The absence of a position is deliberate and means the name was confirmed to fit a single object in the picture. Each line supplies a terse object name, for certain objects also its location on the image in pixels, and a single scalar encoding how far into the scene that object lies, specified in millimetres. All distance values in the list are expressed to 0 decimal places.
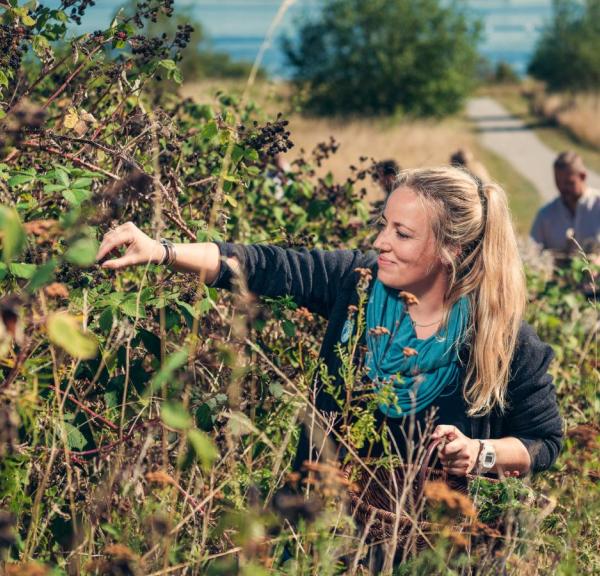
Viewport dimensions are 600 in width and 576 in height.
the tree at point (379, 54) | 36625
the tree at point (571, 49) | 44906
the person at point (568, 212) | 7891
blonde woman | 2854
